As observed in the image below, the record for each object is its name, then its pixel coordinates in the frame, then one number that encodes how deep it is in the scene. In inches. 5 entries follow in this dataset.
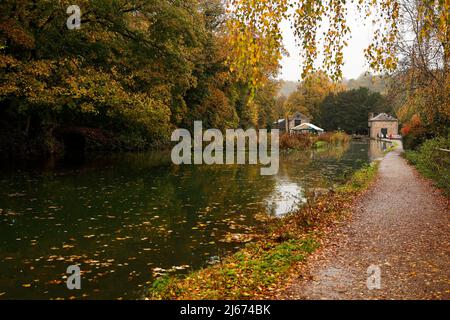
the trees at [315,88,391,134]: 3361.2
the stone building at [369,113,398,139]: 3235.7
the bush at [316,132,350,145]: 2114.9
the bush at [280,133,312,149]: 1604.3
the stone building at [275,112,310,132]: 3567.9
